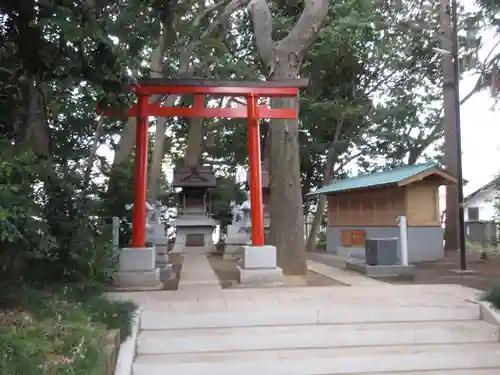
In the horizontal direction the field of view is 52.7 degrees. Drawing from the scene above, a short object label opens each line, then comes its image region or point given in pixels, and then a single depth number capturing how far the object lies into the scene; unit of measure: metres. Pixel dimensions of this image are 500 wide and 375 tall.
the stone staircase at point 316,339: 5.37
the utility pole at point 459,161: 11.61
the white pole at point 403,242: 11.06
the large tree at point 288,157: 10.66
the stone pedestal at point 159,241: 13.57
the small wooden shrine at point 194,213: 19.91
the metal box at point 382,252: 11.04
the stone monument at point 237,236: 16.50
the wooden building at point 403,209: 14.16
